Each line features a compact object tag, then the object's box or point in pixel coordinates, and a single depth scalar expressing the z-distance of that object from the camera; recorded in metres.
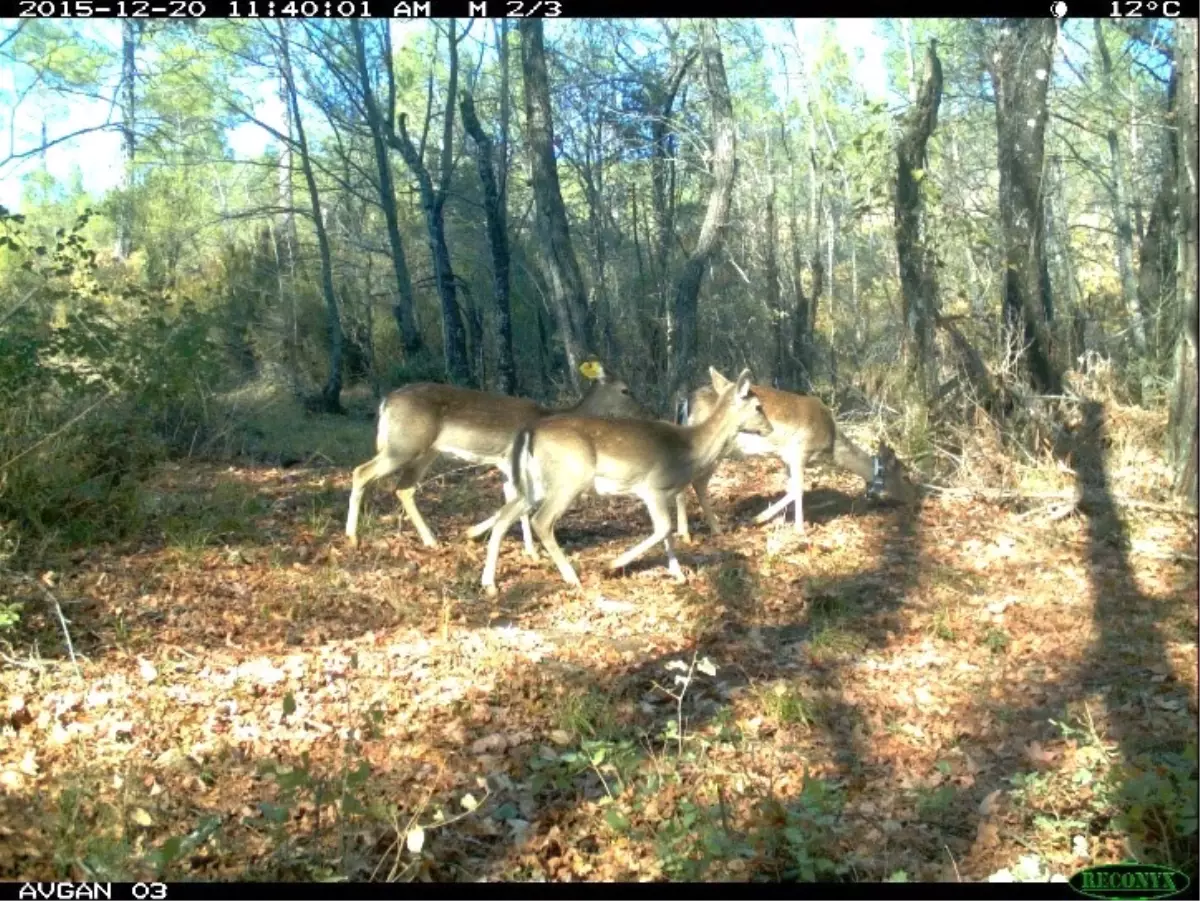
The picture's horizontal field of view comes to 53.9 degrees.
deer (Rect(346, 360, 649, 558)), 10.79
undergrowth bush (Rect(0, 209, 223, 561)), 9.31
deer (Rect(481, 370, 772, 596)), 9.26
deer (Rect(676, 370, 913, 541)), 11.39
